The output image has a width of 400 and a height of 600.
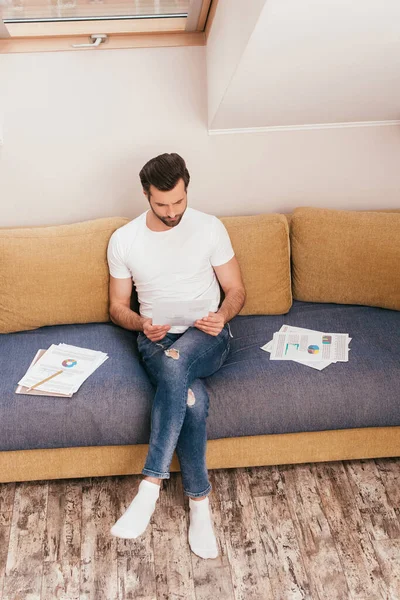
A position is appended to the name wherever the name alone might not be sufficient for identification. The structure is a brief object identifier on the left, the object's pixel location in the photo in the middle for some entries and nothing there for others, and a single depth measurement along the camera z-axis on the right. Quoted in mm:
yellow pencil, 2490
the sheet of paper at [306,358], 2576
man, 2328
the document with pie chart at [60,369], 2482
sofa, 2463
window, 2868
